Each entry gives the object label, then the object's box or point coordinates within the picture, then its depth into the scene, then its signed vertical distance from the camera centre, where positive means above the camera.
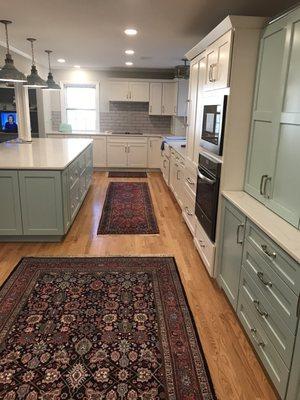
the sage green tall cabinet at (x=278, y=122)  1.80 -0.02
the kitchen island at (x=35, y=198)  3.34 -0.89
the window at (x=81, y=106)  7.50 +0.15
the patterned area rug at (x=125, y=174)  7.00 -1.30
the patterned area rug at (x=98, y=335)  1.73 -1.42
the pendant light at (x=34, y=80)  4.41 +0.42
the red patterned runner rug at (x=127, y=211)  4.03 -1.37
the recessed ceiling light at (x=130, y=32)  3.58 +0.92
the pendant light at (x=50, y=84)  5.18 +0.44
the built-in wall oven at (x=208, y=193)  2.67 -0.67
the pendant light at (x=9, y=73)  3.35 +0.39
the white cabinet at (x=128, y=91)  7.22 +0.52
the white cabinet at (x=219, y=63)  2.39 +0.43
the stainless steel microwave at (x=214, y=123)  2.52 -0.05
